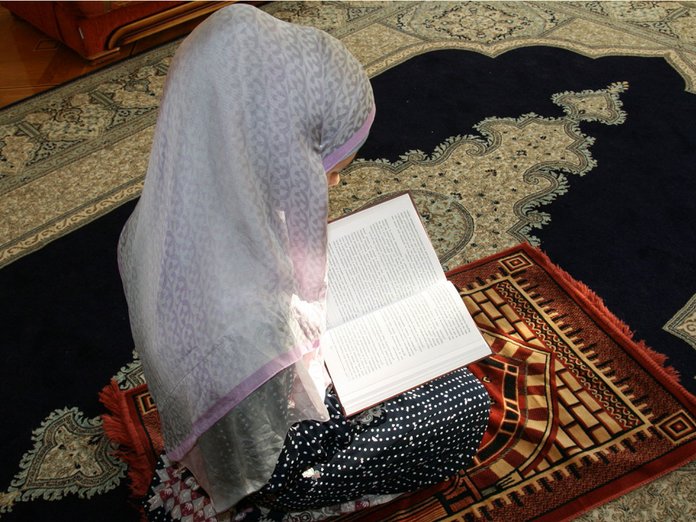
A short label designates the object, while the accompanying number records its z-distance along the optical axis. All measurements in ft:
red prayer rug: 4.25
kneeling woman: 2.81
